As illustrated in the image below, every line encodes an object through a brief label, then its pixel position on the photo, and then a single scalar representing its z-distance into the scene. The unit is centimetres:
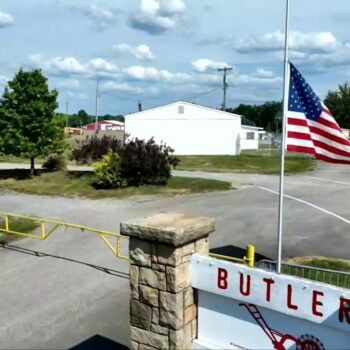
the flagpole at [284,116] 776
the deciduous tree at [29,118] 2500
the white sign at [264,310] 402
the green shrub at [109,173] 2255
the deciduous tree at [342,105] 7394
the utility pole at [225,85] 7312
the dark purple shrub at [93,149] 2647
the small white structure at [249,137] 5966
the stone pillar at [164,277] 470
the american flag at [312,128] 750
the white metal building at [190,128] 4831
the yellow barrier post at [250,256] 802
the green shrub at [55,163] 2847
